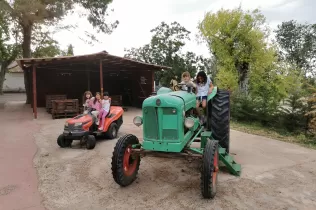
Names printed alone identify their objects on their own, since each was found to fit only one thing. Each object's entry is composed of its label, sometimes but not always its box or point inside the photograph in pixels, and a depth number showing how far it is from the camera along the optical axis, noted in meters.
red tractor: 5.01
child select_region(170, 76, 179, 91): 4.00
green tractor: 2.80
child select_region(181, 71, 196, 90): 3.89
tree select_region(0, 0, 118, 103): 10.85
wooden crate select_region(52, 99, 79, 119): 9.11
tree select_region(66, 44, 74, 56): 38.75
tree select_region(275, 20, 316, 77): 33.89
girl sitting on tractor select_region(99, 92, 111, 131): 5.49
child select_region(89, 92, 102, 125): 5.45
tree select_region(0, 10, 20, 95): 19.07
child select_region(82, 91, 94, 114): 5.70
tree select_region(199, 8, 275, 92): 15.48
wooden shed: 12.36
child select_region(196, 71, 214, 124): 3.91
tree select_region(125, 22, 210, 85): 23.51
